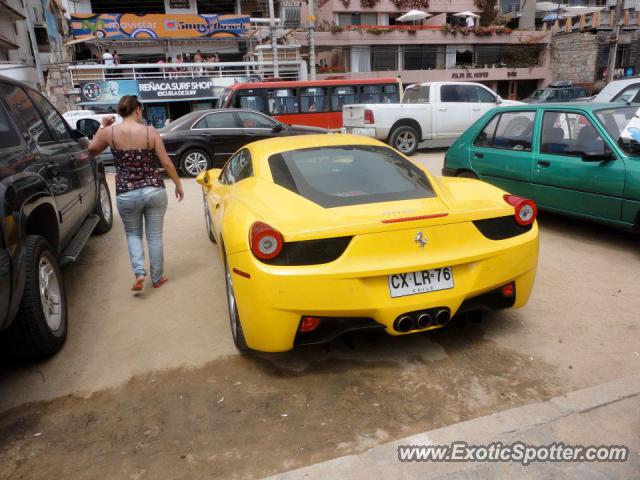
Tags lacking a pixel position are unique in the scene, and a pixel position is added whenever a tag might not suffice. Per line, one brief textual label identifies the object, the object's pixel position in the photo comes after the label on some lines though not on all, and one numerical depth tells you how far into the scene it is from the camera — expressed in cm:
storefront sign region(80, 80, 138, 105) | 2206
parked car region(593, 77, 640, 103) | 862
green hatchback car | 482
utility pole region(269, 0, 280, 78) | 2636
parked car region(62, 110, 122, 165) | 548
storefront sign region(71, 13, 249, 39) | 3234
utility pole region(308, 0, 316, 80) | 2593
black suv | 268
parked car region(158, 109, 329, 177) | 1087
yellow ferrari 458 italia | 272
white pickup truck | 1287
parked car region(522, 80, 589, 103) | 2512
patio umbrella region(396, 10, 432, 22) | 3522
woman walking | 409
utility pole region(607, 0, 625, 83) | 2992
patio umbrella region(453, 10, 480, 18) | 3750
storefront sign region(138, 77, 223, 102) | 2267
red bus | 1614
